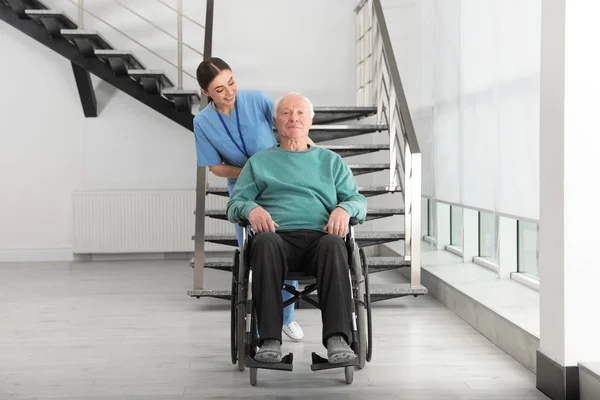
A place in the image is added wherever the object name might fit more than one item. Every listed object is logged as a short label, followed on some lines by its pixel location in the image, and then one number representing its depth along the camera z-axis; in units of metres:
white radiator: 6.55
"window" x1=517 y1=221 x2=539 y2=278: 4.11
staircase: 4.24
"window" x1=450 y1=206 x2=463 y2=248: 5.55
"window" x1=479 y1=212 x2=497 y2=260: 4.80
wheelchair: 2.61
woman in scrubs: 3.43
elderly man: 2.62
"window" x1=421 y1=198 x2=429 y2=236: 6.31
